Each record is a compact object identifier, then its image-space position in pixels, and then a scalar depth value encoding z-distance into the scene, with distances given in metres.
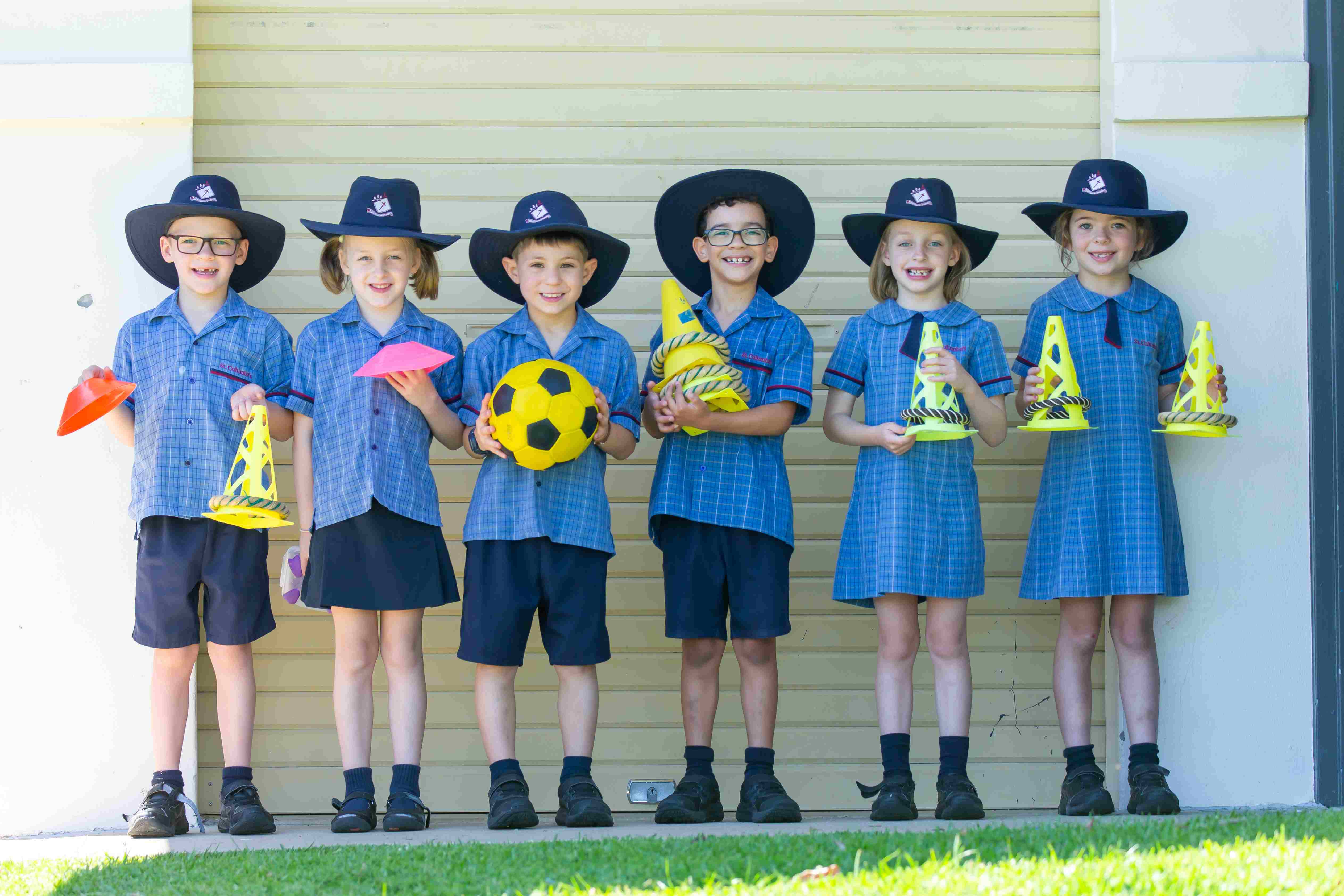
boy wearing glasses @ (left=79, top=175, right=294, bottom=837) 8.26
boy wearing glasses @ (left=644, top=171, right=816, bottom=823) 8.36
